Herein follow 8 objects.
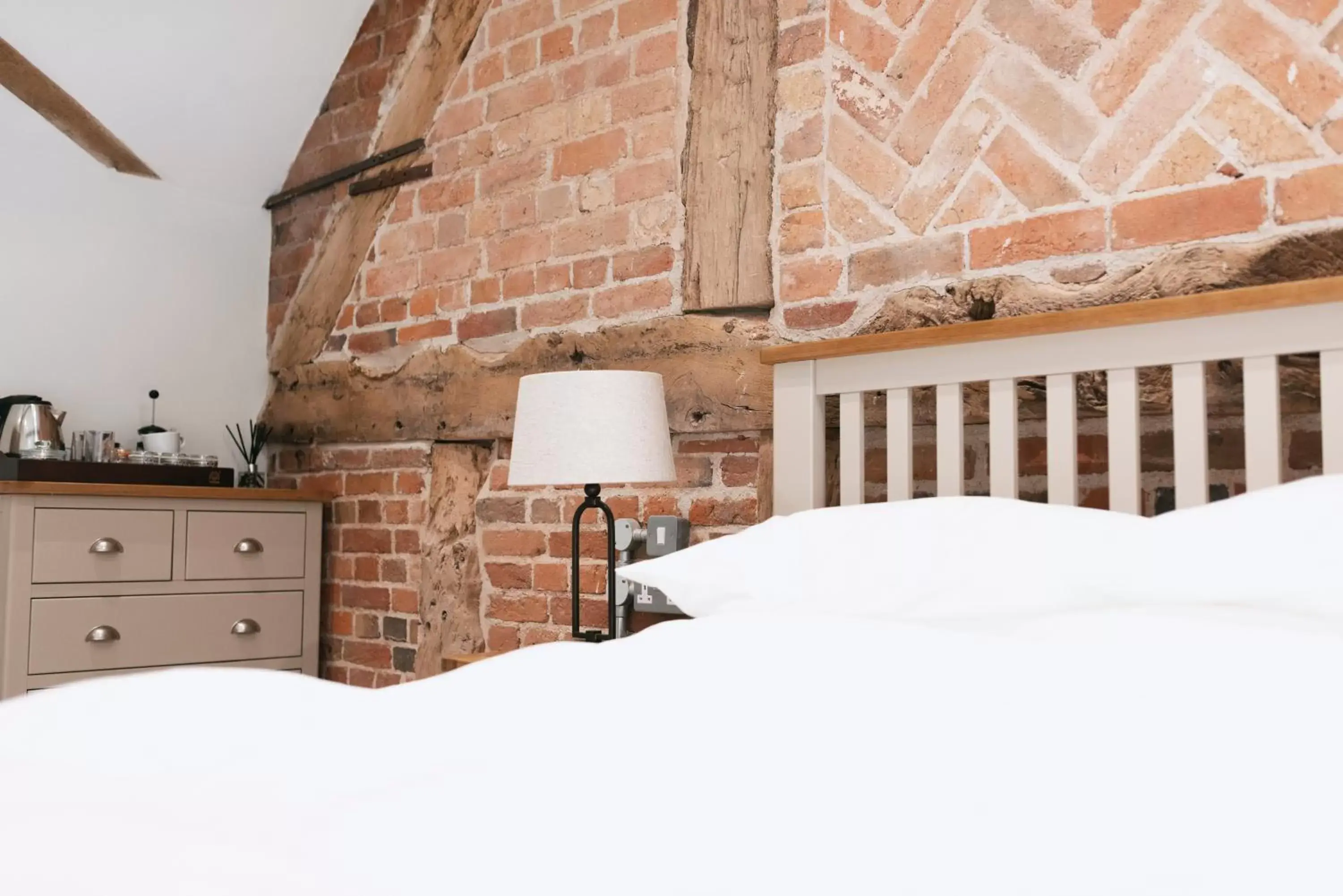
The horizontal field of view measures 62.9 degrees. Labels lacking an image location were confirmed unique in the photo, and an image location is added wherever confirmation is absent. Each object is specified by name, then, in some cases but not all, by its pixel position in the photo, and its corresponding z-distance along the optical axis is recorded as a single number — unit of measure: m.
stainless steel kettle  2.89
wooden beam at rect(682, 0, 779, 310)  2.30
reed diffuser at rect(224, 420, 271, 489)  3.30
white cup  3.16
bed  0.51
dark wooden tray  2.69
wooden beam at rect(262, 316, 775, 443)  2.31
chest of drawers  2.67
